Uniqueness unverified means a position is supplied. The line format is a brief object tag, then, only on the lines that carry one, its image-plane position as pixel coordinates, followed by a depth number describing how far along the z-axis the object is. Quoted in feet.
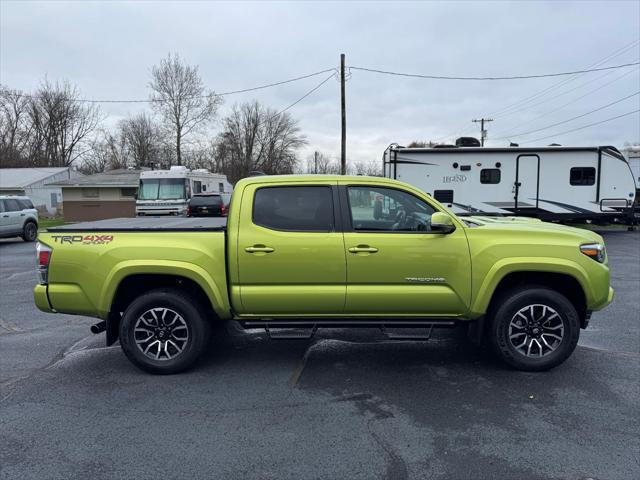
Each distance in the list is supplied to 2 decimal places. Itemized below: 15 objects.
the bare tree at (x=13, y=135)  176.96
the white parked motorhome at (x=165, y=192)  71.97
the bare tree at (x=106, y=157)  196.75
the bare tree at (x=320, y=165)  242.17
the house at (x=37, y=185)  140.15
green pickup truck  14.46
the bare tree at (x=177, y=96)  154.51
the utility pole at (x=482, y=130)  181.64
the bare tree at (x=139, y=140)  188.75
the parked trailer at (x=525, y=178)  51.29
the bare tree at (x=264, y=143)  192.85
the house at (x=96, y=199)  112.37
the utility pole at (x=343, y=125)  80.53
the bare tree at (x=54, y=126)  180.04
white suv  55.83
